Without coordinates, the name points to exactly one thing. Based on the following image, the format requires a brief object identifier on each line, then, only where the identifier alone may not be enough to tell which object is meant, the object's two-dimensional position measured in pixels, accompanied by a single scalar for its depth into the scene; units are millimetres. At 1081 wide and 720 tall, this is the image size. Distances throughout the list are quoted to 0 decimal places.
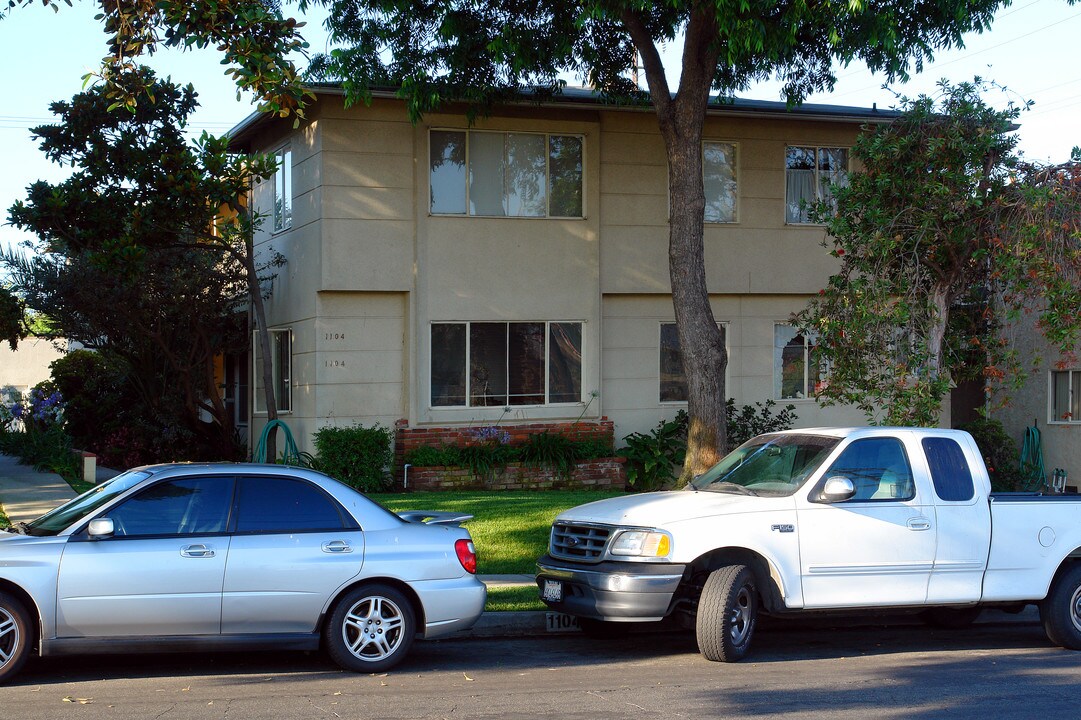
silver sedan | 7164
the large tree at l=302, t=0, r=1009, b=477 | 13469
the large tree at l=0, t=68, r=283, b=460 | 15305
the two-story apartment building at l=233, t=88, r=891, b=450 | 17375
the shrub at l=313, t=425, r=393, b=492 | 16844
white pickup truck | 8234
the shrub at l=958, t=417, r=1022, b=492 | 19938
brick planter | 17141
